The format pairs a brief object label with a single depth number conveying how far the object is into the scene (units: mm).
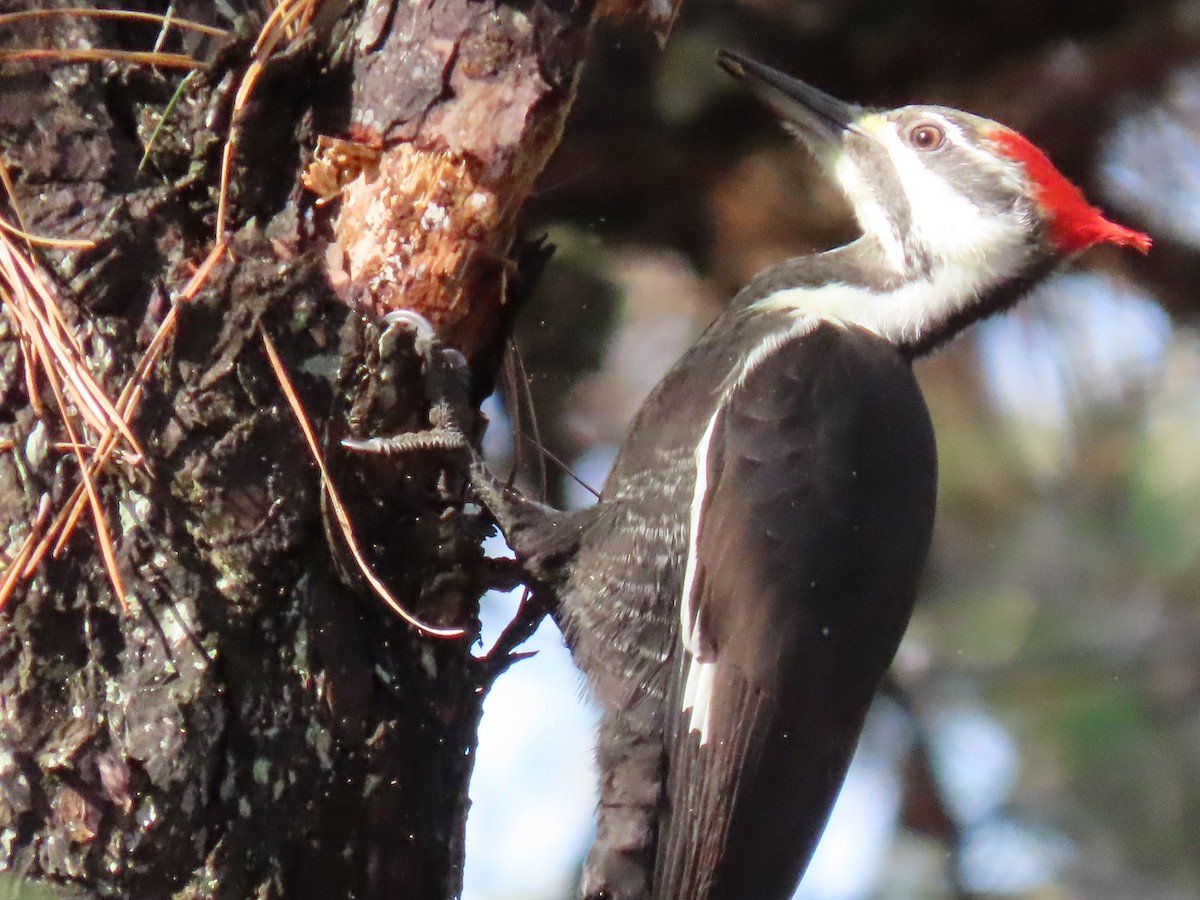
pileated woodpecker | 7701
